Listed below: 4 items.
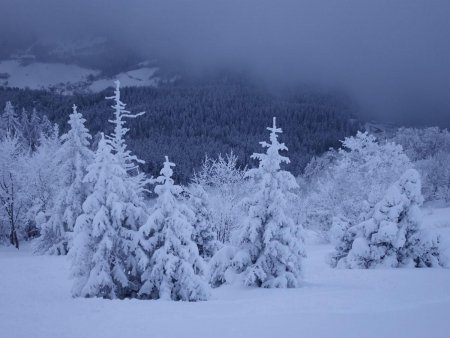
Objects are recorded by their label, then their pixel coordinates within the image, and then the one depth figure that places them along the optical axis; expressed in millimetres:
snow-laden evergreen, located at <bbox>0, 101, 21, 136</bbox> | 81012
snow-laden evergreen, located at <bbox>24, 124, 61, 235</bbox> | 40094
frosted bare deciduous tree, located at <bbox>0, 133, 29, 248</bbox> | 39594
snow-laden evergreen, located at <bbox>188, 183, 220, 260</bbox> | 26656
